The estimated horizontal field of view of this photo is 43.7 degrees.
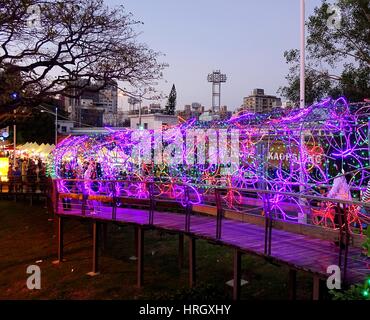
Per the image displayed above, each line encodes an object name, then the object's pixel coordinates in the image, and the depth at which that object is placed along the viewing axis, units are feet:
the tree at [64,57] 50.19
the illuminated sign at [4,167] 90.35
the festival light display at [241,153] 32.37
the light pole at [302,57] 44.64
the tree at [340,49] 59.93
